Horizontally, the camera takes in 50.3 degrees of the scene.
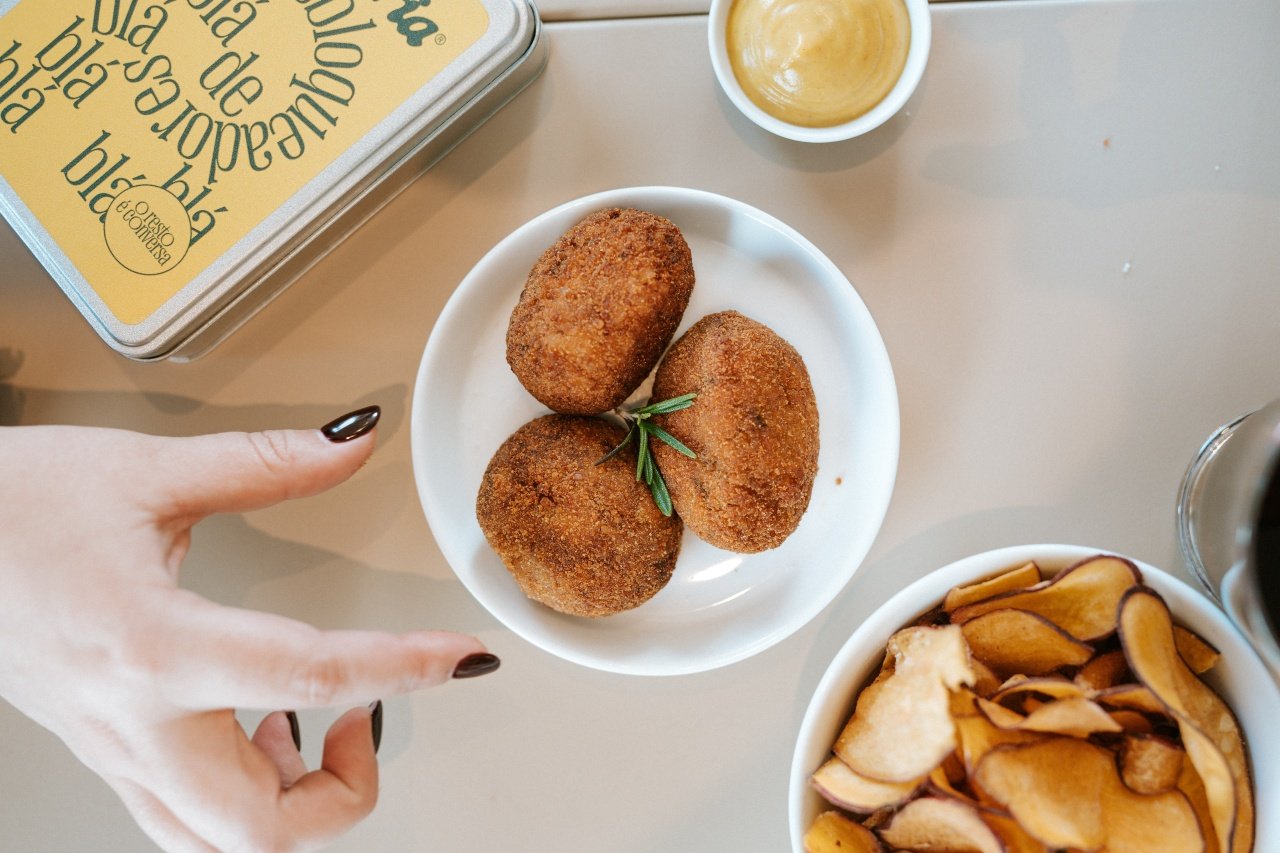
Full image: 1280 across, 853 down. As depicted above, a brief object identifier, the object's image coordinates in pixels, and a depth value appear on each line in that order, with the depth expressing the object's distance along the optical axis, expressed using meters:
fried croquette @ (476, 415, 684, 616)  0.40
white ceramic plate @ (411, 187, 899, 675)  0.41
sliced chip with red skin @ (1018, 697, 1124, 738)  0.35
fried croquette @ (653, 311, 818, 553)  0.39
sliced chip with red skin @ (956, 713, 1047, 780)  0.35
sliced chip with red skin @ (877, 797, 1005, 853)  0.35
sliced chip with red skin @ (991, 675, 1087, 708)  0.36
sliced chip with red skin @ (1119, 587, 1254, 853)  0.34
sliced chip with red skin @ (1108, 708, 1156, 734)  0.36
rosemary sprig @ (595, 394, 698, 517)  0.40
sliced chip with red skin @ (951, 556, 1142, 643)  0.37
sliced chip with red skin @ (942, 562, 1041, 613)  0.38
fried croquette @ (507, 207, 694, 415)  0.39
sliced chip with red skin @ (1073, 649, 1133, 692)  0.37
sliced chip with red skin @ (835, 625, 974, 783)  0.36
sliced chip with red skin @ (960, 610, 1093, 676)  0.37
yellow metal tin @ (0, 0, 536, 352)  0.40
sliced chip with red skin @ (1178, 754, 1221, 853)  0.36
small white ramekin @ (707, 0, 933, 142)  0.40
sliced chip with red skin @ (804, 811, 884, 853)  0.37
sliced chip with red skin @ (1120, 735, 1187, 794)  0.36
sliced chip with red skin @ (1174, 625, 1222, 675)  0.37
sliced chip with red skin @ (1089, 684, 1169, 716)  0.35
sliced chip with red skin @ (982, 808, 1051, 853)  0.36
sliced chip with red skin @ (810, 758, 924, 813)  0.36
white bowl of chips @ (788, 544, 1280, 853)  0.35
